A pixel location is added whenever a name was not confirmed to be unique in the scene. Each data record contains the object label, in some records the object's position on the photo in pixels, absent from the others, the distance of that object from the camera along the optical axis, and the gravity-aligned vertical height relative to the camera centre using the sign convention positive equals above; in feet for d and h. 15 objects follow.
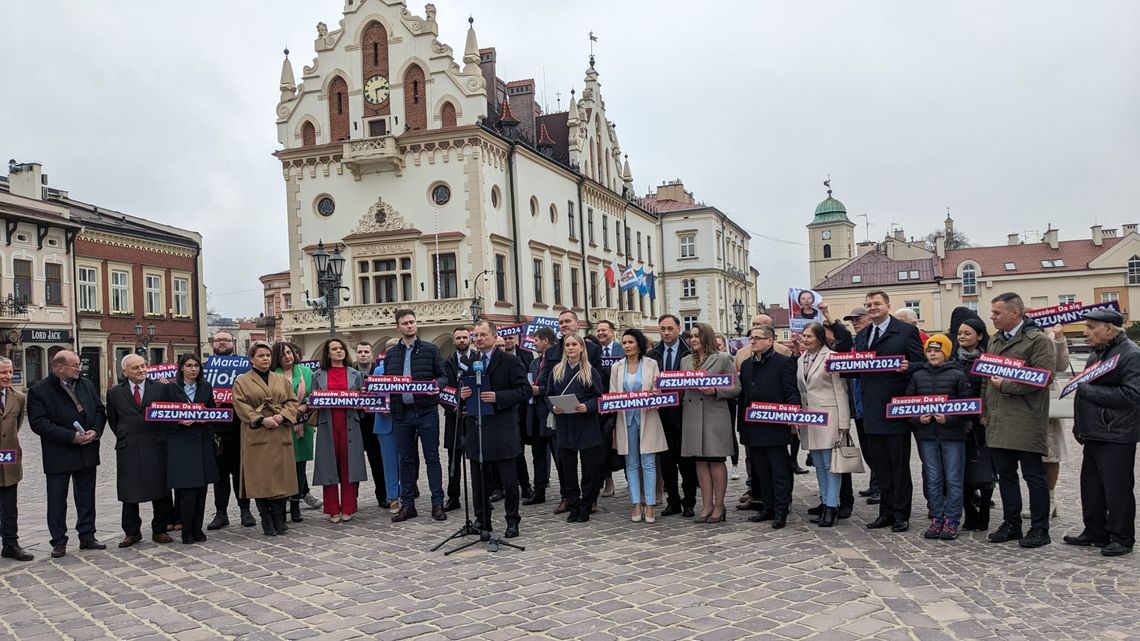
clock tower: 328.90 +31.27
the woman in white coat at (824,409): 28.63 -2.72
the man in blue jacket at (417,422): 32.37 -2.76
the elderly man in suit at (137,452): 29.17 -3.04
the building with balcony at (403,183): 112.27 +20.41
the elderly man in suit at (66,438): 28.19 -2.41
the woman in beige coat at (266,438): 29.94 -2.87
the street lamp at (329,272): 62.62 +5.31
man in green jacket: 25.16 -2.92
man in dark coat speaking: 28.53 -2.53
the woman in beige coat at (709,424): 29.94 -3.08
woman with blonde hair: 30.94 -3.05
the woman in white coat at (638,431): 30.73 -3.29
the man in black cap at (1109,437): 23.87 -3.30
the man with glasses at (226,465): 32.42 -4.02
